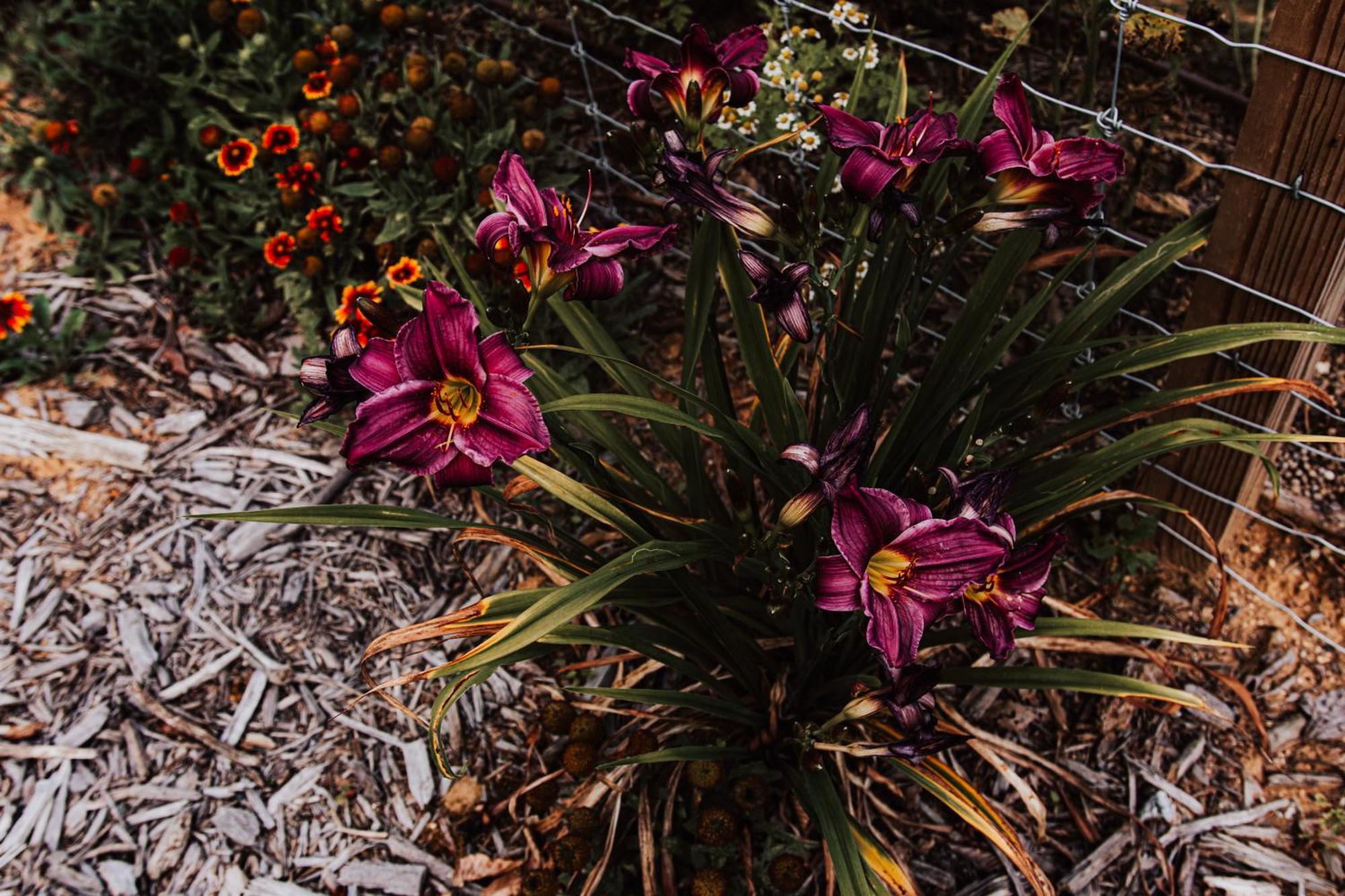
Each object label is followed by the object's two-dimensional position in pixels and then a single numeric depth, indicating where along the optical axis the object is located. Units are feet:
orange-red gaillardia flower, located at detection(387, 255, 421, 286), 7.89
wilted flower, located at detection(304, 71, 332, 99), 8.72
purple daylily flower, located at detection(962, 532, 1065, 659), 4.05
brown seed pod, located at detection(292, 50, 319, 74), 8.76
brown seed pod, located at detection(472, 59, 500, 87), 8.36
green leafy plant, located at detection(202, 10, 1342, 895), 3.76
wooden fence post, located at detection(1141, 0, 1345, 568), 5.08
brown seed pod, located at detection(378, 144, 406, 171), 8.28
